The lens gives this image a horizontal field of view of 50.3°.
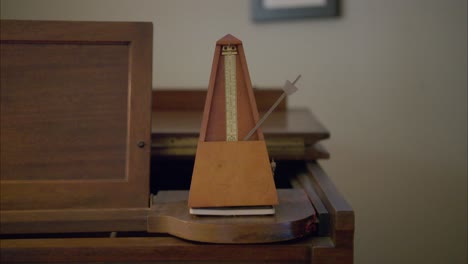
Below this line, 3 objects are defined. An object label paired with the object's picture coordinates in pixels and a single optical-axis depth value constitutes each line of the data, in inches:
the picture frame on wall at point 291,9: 73.5
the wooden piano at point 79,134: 39.3
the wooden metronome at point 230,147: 37.2
